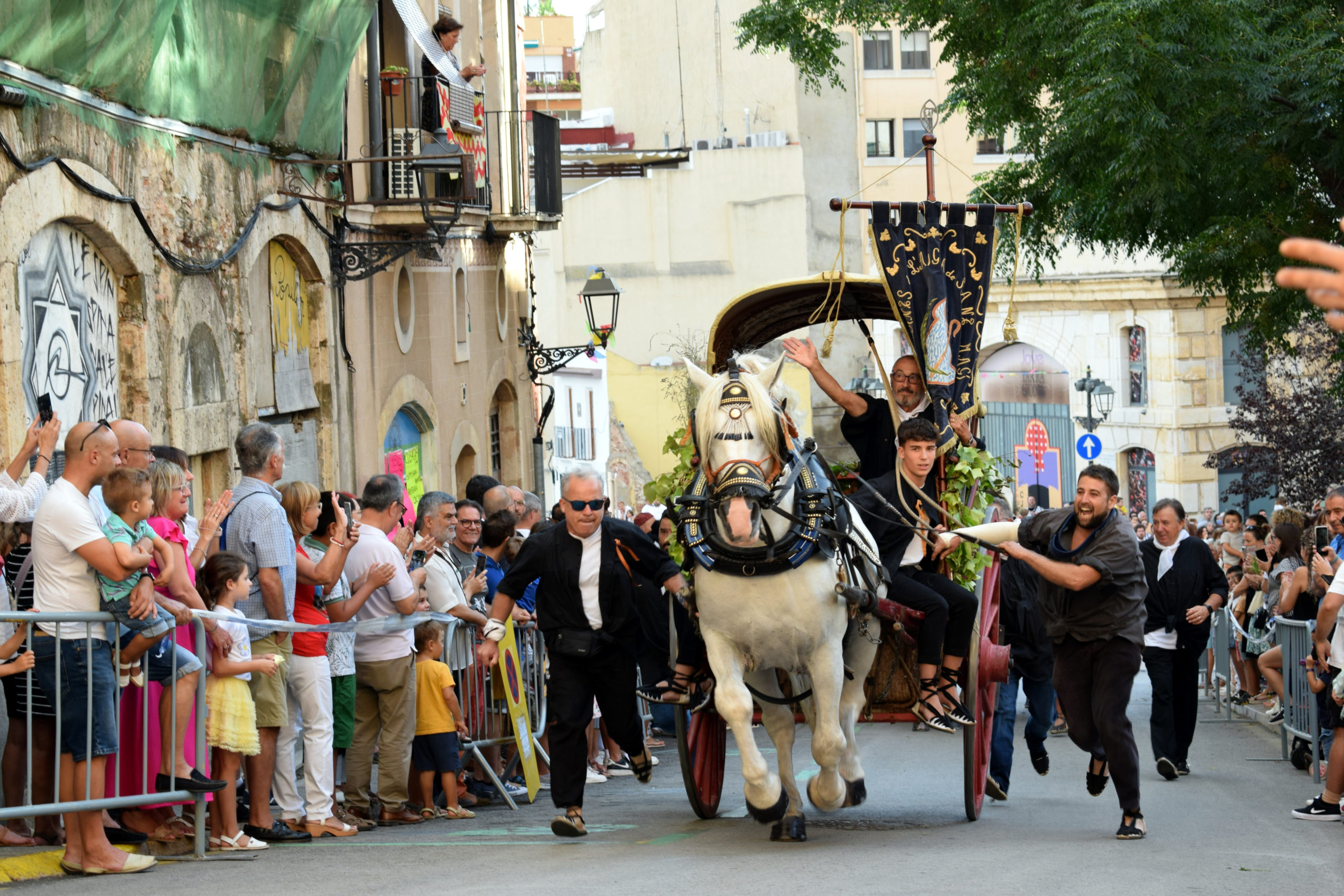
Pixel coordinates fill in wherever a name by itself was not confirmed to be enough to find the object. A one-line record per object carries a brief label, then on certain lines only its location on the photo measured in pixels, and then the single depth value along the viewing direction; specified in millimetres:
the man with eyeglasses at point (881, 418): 19078
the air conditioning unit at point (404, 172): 34281
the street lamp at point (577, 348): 45344
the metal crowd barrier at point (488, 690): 20094
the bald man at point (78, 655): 14187
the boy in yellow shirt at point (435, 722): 18859
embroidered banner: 18969
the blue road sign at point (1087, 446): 65250
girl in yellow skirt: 15734
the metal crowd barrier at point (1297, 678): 22672
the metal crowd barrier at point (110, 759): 13742
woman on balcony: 36687
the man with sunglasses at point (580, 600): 17172
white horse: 15320
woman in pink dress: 15289
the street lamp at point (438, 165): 32219
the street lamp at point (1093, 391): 66687
